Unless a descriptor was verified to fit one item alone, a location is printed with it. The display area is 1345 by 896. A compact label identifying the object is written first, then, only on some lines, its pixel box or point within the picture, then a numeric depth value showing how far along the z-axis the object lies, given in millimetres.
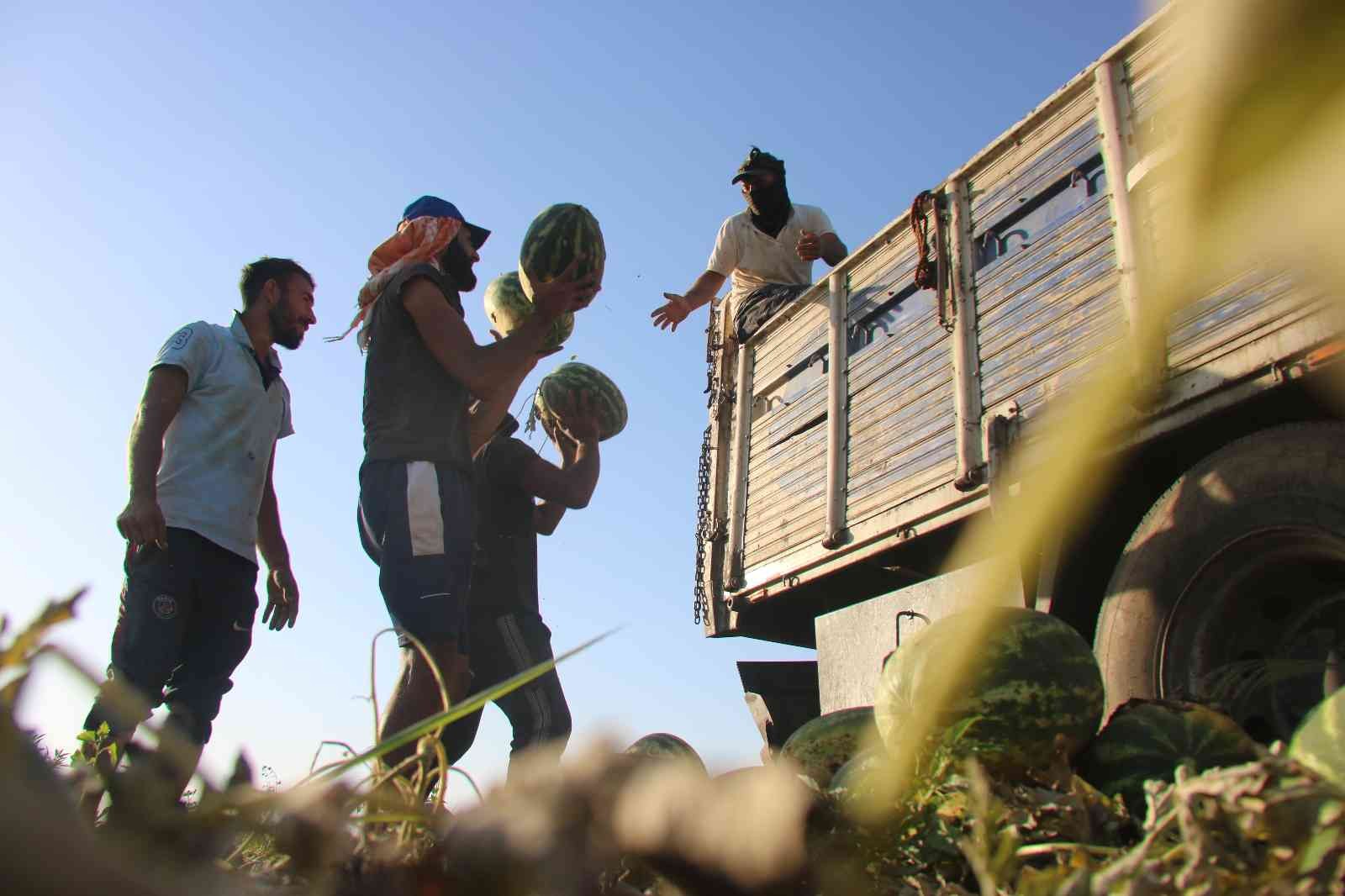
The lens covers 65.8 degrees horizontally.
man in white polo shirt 3404
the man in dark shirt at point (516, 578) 4203
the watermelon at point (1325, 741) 1062
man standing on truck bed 7449
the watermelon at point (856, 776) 1397
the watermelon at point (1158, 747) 1658
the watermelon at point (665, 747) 2287
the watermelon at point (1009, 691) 1739
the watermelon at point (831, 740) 2446
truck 3174
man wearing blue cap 3170
